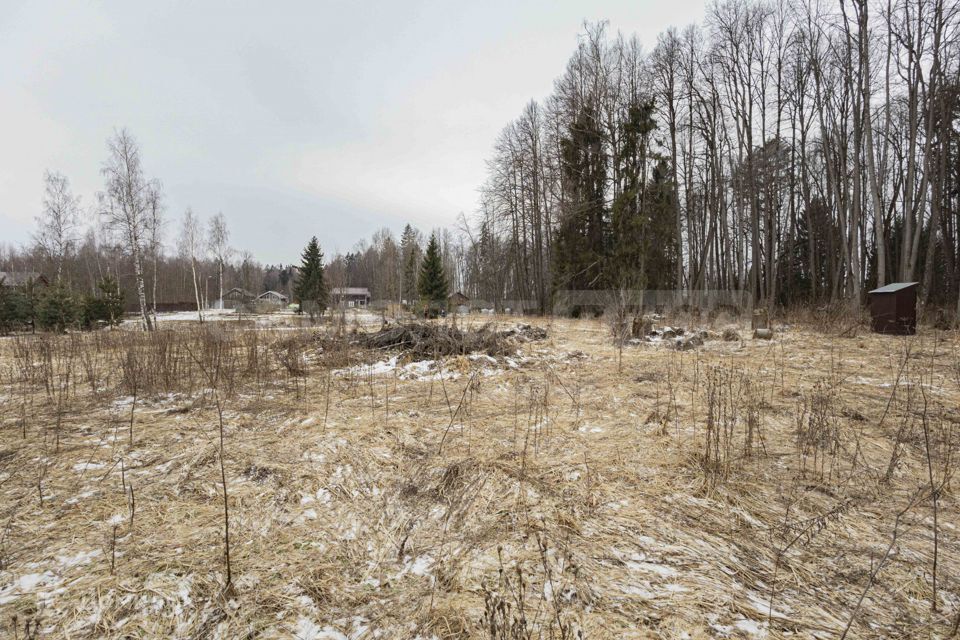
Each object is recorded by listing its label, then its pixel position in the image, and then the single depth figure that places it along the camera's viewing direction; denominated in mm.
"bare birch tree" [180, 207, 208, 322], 33094
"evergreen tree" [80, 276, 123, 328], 18153
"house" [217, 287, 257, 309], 52766
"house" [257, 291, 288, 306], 66188
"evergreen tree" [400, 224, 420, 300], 44781
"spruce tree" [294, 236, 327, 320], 33406
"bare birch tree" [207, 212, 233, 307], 37469
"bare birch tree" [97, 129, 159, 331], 17656
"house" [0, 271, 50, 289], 28031
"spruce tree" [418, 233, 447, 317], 33500
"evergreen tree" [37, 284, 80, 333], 15500
